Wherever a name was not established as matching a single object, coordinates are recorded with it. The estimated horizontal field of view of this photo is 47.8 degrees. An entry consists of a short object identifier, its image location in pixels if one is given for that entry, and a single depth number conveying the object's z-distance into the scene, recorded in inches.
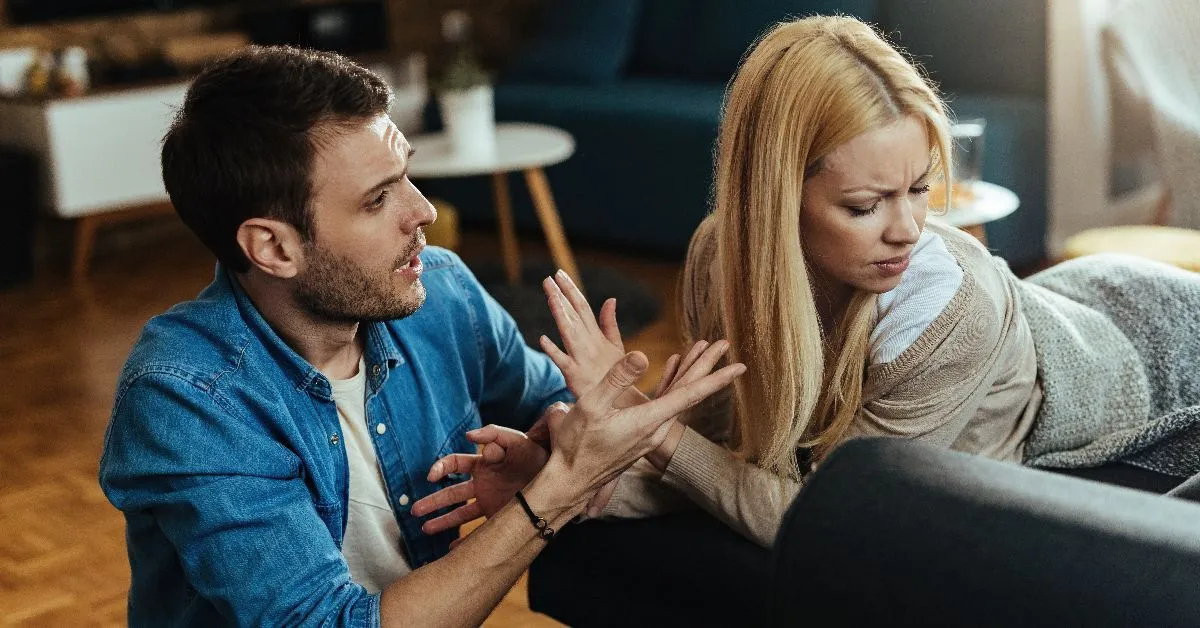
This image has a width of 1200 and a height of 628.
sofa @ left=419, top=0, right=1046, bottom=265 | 162.6
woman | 53.0
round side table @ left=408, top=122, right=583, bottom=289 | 152.7
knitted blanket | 59.8
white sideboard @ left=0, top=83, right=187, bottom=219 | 178.9
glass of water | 117.9
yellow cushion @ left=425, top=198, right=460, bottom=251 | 179.9
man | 50.3
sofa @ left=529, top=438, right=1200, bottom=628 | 29.2
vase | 157.9
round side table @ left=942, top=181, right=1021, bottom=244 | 112.0
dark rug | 149.2
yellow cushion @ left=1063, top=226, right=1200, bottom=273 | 113.3
